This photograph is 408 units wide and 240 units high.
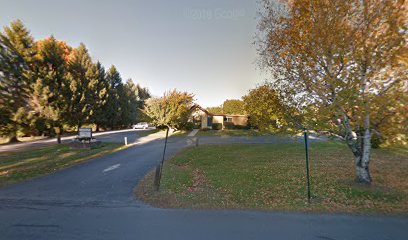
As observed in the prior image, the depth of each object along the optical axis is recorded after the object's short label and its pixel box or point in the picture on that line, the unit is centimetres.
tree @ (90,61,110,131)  3152
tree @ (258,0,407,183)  524
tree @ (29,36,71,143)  1731
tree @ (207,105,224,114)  7539
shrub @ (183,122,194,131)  3212
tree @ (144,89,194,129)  2997
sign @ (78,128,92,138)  1600
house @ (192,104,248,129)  3512
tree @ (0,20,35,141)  1770
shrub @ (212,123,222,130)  3550
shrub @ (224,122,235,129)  3572
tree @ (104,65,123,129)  3622
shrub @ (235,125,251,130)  3538
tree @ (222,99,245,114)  6246
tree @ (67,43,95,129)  2020
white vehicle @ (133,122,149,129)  4156
